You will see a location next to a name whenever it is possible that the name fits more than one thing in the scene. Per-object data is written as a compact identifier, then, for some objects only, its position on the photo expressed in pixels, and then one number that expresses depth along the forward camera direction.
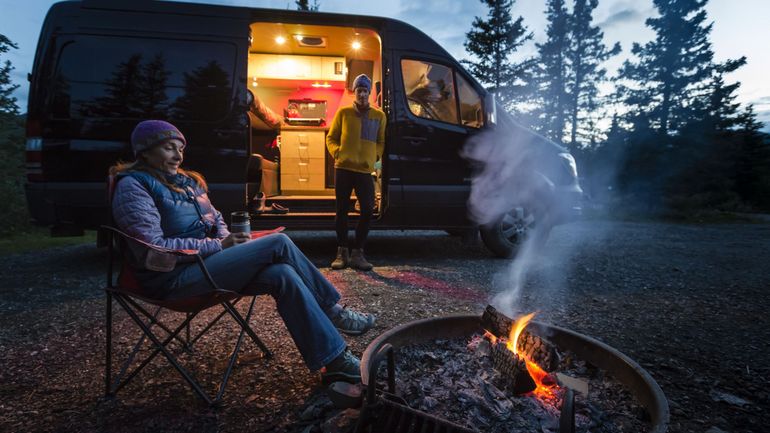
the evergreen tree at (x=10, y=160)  7.47
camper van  3.84
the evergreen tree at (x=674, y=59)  16.27
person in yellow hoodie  4.13
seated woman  1.74
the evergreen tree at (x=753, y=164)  15.36
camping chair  1.64
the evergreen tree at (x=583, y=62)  24.12
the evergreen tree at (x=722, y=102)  13.96
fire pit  1.21
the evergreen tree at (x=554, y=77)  23.95
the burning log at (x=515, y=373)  1.63
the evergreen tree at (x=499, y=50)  21.41
